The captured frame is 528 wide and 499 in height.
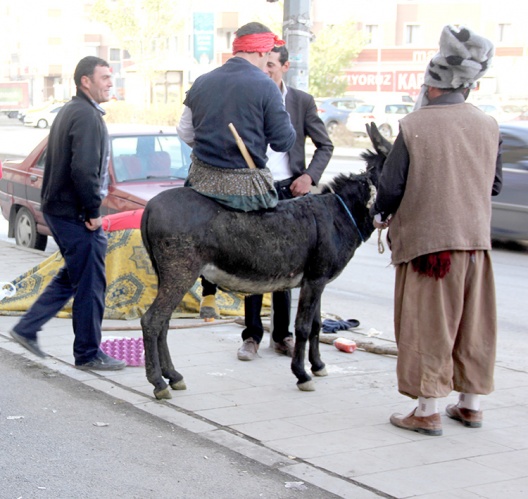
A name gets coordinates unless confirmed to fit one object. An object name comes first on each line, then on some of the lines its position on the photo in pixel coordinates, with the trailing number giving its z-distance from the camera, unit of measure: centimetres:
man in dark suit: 689
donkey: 578
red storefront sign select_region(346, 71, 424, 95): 5966
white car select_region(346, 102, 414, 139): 4103
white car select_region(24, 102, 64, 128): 5280
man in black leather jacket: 635
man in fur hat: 520
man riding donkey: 585
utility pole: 798
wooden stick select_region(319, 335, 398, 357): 716
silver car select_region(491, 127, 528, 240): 1297
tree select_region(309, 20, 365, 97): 5597
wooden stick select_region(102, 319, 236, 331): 787
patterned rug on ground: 840
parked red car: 1055
